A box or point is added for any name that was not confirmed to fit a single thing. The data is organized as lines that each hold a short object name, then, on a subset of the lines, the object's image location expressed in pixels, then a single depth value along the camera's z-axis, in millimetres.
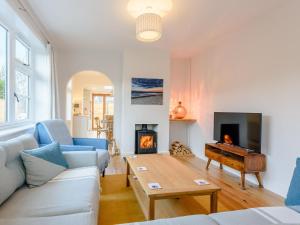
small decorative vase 5449
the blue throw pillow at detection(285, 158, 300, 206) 1587
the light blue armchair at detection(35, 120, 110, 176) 2885
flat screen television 3111
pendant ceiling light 2316
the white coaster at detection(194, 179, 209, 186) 2062
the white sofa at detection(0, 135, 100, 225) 1371
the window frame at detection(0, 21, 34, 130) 2955
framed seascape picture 5059
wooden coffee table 1873
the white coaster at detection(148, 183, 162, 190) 1932
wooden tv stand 3014
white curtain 4229
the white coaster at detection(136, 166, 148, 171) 2521
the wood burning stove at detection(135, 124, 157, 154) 5047
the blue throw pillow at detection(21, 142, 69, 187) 1936
